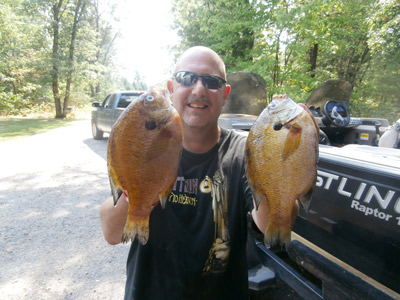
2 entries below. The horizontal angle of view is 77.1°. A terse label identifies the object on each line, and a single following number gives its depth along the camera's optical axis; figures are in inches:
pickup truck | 367.8
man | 59.1
